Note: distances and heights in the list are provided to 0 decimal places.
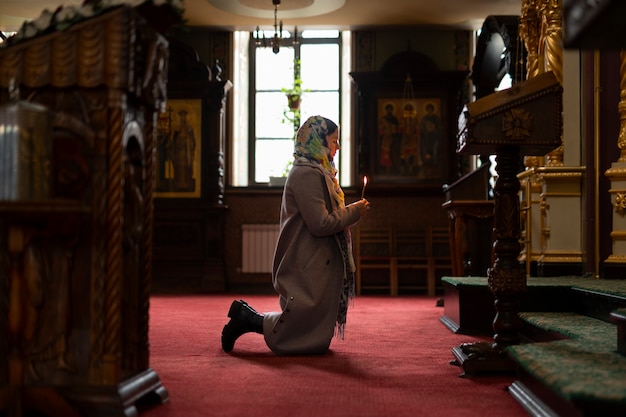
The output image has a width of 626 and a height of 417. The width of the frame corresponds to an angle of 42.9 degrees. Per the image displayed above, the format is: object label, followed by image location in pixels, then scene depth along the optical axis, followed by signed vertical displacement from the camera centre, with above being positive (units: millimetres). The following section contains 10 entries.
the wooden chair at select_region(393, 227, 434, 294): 9727 -436
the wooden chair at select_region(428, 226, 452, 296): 9758 -374
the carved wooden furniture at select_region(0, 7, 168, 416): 2338 -58
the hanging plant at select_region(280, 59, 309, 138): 10344 +1546
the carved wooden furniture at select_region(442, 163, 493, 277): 6883 +78
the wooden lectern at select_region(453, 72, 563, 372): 3287 +297
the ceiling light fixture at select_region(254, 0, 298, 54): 8562 +1909
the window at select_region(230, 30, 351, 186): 10633 +1642
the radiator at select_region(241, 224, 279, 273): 10102 -366
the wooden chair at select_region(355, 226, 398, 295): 9609 -476
